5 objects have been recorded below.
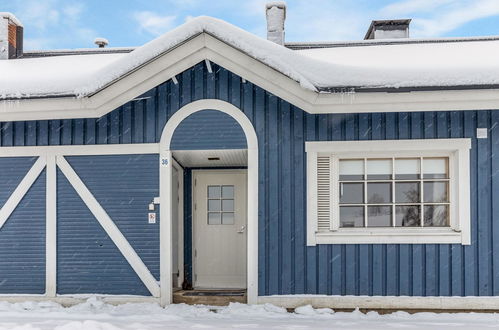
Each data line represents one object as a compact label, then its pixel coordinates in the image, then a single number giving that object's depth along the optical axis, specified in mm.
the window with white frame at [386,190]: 7164
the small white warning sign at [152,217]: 7477
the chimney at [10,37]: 11406
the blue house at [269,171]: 7070
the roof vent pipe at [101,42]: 13562
